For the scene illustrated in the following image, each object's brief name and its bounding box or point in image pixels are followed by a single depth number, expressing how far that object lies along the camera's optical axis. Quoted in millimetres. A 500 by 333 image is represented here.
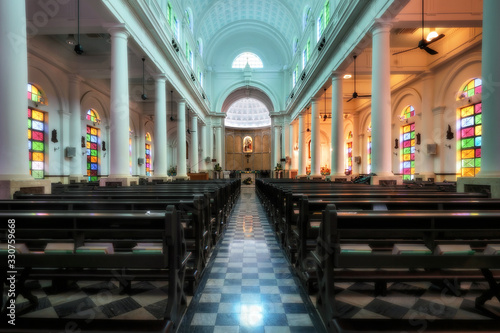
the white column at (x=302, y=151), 19203
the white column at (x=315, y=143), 14759
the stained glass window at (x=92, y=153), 14211
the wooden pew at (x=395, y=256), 1731
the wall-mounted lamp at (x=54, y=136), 11373
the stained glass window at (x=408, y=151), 14297
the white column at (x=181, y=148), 15086
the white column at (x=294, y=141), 23312
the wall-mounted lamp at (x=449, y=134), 11308
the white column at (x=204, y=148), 24594
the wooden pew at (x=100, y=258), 1664
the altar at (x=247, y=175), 29375
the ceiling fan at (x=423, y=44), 6145
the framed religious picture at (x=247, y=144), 33628
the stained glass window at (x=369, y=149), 19328
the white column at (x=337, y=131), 11227
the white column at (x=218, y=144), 26844
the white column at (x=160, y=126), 11727
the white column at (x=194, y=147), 19328
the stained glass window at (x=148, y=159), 22141
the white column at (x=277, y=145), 26938
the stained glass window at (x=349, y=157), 22342
